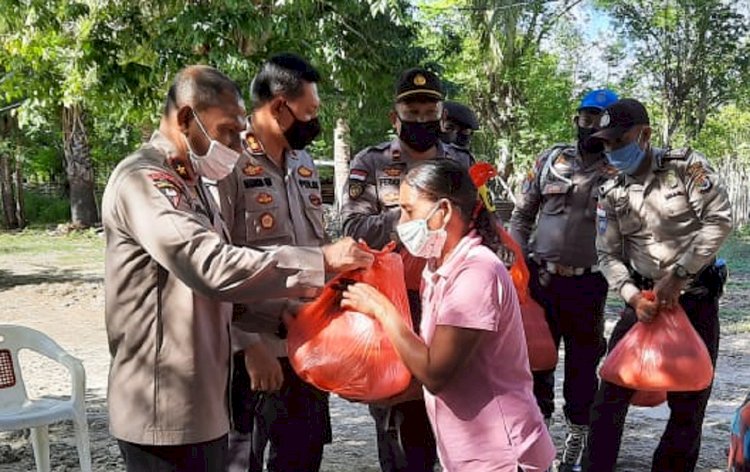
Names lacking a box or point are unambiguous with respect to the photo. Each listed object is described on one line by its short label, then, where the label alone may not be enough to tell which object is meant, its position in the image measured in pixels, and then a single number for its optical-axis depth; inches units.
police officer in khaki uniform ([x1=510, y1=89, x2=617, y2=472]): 167.2
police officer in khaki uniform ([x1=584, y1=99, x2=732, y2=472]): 142.0
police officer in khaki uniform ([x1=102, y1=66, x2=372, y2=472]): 78.7
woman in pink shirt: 86.1
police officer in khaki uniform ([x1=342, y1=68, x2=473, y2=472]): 128.3
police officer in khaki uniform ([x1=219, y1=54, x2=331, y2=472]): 113.3
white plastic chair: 137.9
